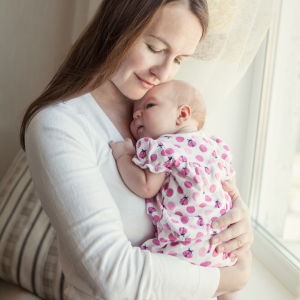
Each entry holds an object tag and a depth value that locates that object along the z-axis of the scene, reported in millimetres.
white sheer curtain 1418
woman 837
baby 958
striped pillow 1604
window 1625
